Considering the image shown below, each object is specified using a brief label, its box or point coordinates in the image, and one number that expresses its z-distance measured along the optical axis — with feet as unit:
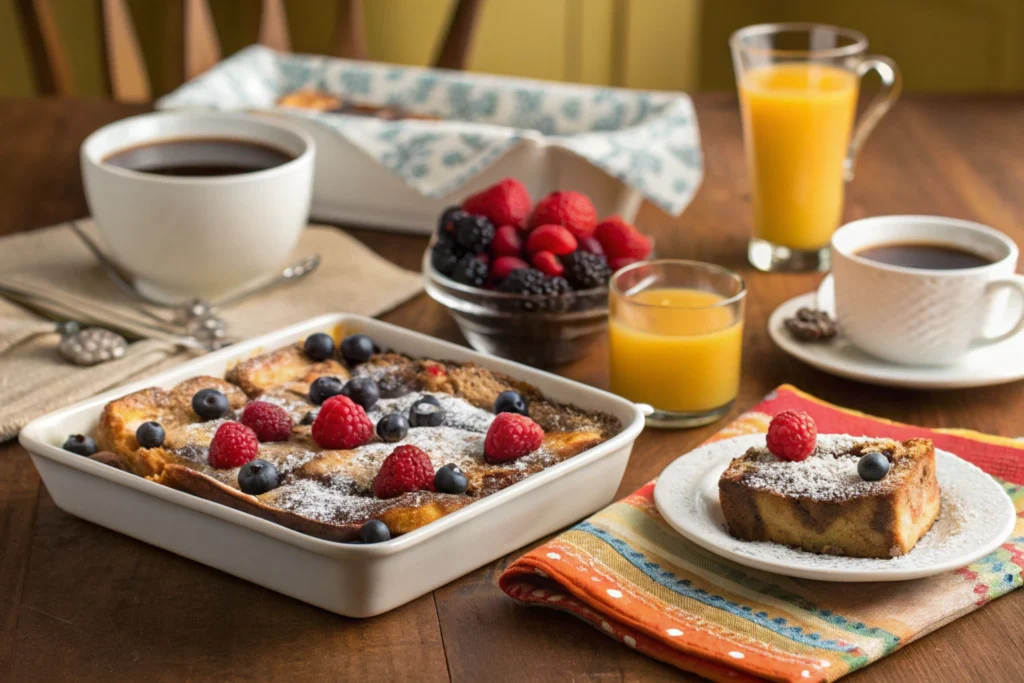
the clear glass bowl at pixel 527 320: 4.06
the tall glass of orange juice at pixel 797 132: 4.52
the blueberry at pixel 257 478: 3.51
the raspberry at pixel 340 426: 3.64
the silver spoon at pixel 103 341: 4.10
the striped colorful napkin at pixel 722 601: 3.31
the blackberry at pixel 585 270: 4.07
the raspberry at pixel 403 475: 3.50
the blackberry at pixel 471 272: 4.10
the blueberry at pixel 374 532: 3.38
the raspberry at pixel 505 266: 4.11
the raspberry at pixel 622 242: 4.16
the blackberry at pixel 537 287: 4.05
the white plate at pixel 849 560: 3.37
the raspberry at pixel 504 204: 4.17
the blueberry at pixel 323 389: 3.80
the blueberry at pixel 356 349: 3.94
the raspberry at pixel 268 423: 3.68
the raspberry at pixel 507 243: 4.14
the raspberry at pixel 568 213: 4.14
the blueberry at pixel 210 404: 3.74
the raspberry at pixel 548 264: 4.09
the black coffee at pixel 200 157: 4.45
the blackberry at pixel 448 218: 4.21
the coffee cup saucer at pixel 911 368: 3.97
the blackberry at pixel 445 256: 4.15
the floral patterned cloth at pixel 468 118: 4.60
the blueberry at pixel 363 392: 3.77
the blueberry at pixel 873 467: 3.45
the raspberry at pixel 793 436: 3.53
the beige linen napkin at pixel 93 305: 4.02
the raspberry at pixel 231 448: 3.58
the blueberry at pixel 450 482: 3.50
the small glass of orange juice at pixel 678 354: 3.91
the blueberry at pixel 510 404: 3.74
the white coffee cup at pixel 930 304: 3.95
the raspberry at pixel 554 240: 4.11
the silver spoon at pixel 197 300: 4.27
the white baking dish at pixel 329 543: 3.39
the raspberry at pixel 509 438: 3.59
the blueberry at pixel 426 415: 3.72
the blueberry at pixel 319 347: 3.95
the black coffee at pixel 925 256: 4.09
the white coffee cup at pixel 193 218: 4.28
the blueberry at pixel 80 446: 3.63
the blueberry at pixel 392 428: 3.66
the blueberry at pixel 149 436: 3.63
